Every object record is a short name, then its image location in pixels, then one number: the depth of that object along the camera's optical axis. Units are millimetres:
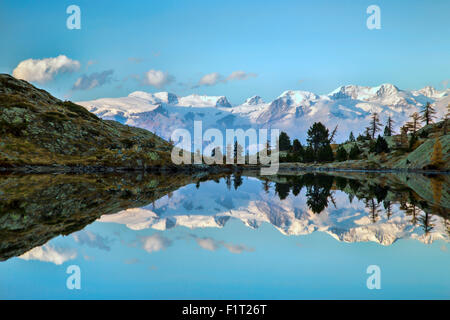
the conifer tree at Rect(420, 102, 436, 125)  151250
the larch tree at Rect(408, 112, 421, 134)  154312
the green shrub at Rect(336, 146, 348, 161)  150625
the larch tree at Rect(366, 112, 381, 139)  188400
